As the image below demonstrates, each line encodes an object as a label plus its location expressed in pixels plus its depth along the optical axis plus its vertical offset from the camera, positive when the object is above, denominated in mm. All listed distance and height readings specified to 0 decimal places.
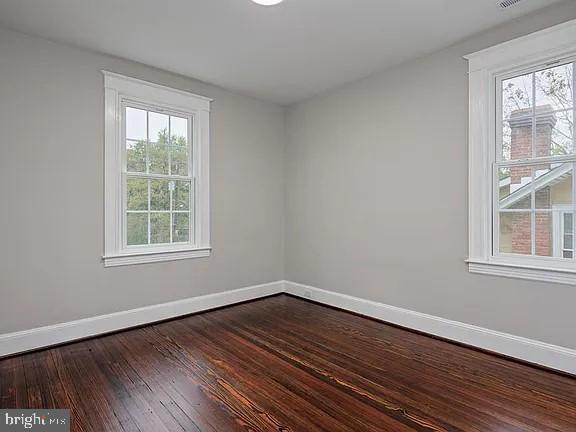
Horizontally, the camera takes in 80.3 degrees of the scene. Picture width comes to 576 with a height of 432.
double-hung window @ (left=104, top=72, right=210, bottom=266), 3406 +478
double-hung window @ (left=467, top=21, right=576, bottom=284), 2604 +492
